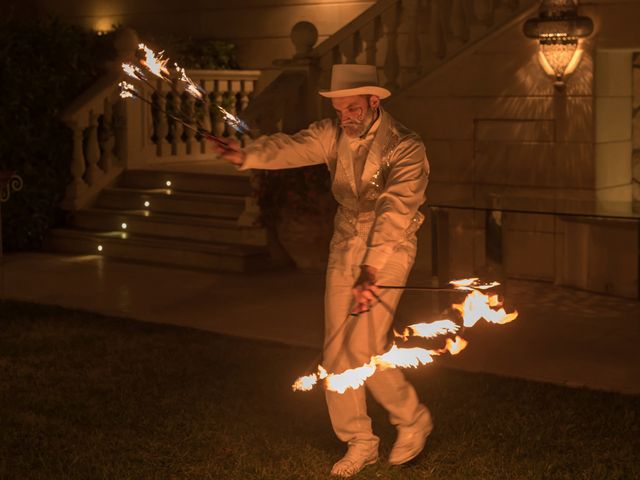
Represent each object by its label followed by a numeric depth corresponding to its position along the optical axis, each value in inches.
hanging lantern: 414.9
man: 229.0
